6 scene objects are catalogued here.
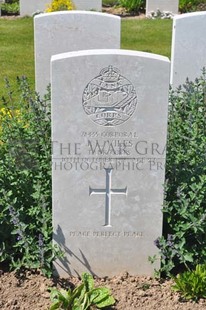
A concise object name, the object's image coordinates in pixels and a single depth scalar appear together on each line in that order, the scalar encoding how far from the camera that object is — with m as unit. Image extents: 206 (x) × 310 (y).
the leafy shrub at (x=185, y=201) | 4.04
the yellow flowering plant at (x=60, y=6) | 10.81
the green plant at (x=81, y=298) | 3.86
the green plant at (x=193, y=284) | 3.96
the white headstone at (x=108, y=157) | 3.78
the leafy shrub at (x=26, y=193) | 4.11
